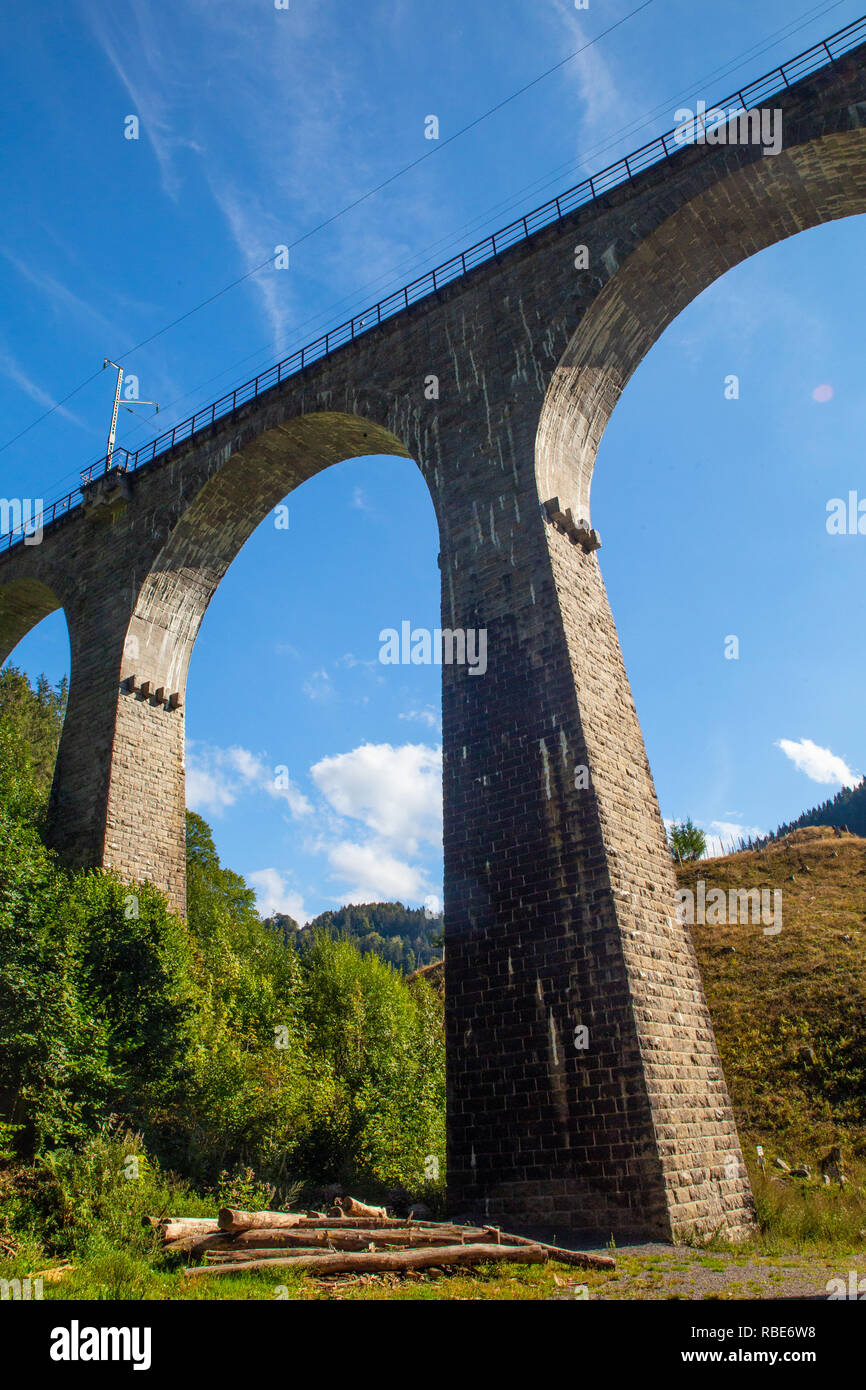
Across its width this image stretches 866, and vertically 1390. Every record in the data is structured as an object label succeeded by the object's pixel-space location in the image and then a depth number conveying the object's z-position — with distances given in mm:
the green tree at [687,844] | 43688
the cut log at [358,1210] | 10062
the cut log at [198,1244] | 8516
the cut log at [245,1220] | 8578
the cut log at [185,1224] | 9102
